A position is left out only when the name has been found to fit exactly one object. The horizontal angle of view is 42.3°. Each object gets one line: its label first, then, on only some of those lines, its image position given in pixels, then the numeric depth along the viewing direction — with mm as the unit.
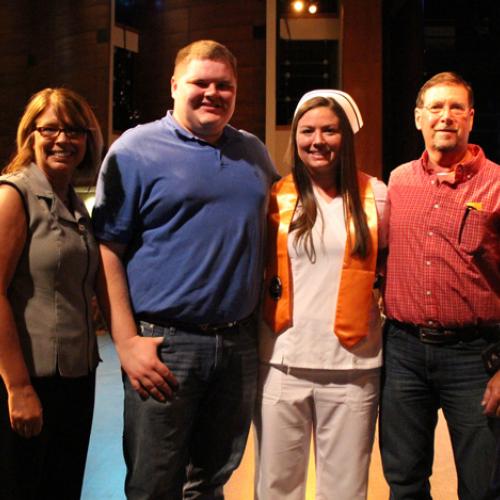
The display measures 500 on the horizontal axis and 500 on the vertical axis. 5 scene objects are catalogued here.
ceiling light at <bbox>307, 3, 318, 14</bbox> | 7105
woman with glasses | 1751
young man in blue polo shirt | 1926
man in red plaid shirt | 2076
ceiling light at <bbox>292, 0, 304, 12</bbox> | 7168
